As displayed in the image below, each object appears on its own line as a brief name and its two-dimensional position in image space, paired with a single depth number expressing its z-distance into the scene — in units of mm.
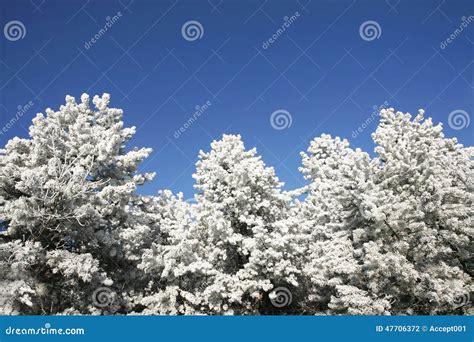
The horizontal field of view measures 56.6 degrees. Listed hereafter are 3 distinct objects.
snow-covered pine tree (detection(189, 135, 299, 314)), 18859
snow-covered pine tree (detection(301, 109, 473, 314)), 17688
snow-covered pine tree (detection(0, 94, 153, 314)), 16609
